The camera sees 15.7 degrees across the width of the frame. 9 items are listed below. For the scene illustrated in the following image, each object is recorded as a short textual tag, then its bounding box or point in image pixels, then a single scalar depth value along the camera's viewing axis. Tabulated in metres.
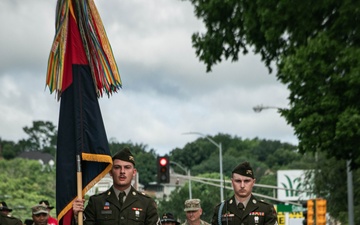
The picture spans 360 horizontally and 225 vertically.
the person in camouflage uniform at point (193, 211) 18.12
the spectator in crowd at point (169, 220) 20.30
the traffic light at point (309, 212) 38.22
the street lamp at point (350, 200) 36.16
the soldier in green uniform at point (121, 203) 12.84
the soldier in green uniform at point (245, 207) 13.23
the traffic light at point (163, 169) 46.34
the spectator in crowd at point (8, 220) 14.90
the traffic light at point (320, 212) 36.75
